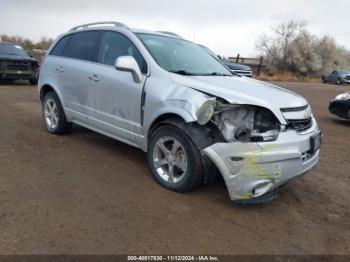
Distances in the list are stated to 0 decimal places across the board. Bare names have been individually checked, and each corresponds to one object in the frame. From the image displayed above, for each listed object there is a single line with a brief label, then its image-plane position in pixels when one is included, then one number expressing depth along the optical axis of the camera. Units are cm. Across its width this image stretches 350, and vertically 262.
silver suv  355
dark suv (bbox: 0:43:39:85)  1423
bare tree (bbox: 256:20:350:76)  4878
